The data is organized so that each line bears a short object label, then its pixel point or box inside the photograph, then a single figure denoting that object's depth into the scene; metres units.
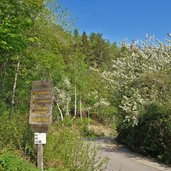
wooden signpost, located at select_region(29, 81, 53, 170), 5.56
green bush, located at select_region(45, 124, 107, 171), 5.57
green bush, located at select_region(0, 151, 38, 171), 5.08
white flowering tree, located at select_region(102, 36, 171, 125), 10.54
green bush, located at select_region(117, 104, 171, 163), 9.29
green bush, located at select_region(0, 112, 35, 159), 6.07
